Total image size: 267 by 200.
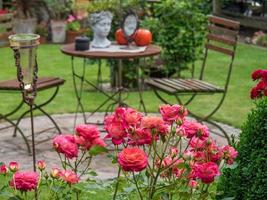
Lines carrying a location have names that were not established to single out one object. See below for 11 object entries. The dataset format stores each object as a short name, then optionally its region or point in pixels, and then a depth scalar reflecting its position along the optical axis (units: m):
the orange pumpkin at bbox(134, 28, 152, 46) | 5.71
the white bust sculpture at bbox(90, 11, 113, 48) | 5.61
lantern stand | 2.88
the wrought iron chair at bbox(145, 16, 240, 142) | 5.31
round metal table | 5.18
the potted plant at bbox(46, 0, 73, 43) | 11.71
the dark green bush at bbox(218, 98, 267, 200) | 2.36
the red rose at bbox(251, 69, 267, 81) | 2.96
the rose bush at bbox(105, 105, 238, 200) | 2.06
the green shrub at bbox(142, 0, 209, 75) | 8.00
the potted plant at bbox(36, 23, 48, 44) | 11.77
